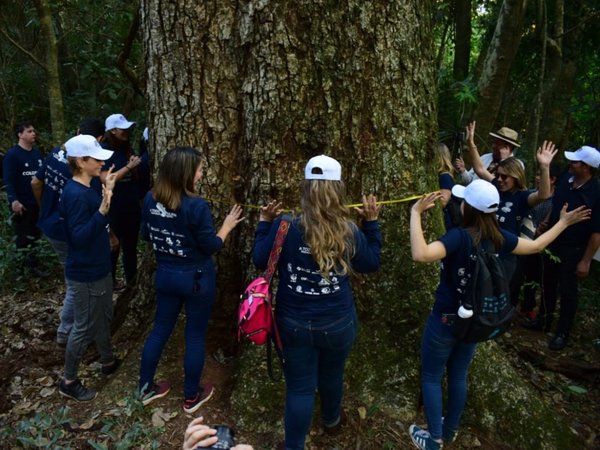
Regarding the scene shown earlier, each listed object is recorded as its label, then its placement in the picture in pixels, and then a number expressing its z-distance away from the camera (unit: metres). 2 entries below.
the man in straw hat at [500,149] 5.65
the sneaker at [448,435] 3.80
